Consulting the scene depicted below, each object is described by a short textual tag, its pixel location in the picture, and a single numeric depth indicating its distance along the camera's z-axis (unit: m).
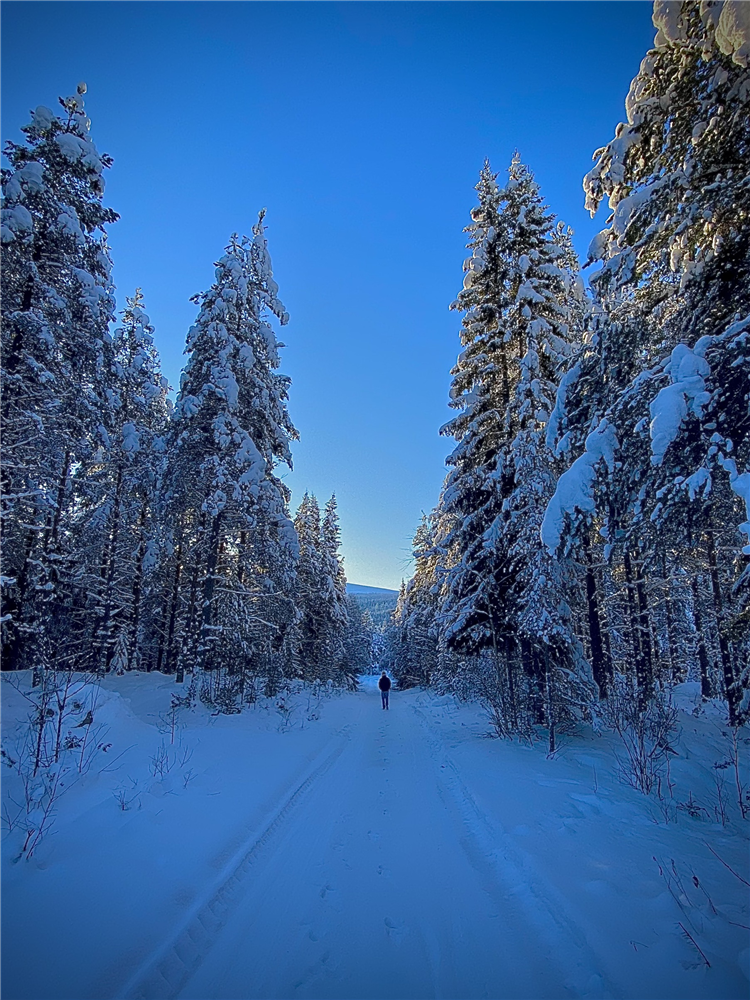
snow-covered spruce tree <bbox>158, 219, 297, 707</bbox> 13.68
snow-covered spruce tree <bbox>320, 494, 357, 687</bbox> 30.47
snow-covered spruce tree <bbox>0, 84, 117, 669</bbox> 9.63
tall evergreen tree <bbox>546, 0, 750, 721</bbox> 4.89
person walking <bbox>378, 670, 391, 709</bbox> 21.15
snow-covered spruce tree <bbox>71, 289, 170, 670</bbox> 16.08
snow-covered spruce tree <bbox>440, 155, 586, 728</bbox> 10.29
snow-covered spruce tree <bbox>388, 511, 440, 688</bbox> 22.58
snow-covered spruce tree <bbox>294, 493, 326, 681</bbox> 27.59
